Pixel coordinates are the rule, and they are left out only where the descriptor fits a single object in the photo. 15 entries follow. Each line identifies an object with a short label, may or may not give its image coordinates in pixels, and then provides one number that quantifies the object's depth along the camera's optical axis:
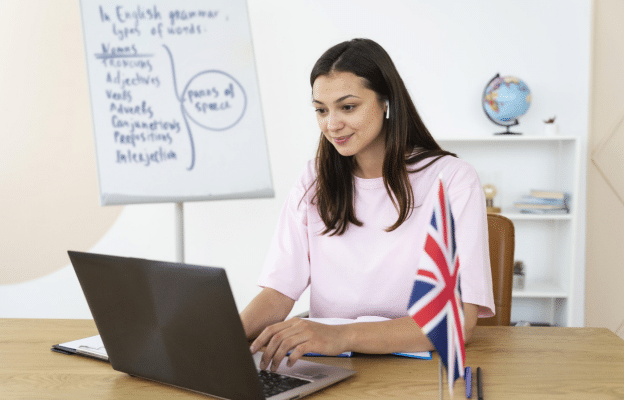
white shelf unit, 3.04
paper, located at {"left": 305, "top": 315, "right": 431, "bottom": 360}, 1.03
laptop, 0.76
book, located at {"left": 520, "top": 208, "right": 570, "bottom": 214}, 2.86
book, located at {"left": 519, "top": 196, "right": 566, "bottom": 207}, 2.88
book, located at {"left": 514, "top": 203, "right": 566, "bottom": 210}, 2.86
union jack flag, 0.69
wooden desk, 0.86
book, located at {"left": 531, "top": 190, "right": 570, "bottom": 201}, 2.87
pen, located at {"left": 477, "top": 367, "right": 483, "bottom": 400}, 0.84
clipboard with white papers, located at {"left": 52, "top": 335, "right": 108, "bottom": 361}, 1.04
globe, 2.87
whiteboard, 2.42
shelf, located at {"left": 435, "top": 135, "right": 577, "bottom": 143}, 2.82
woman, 1.35
